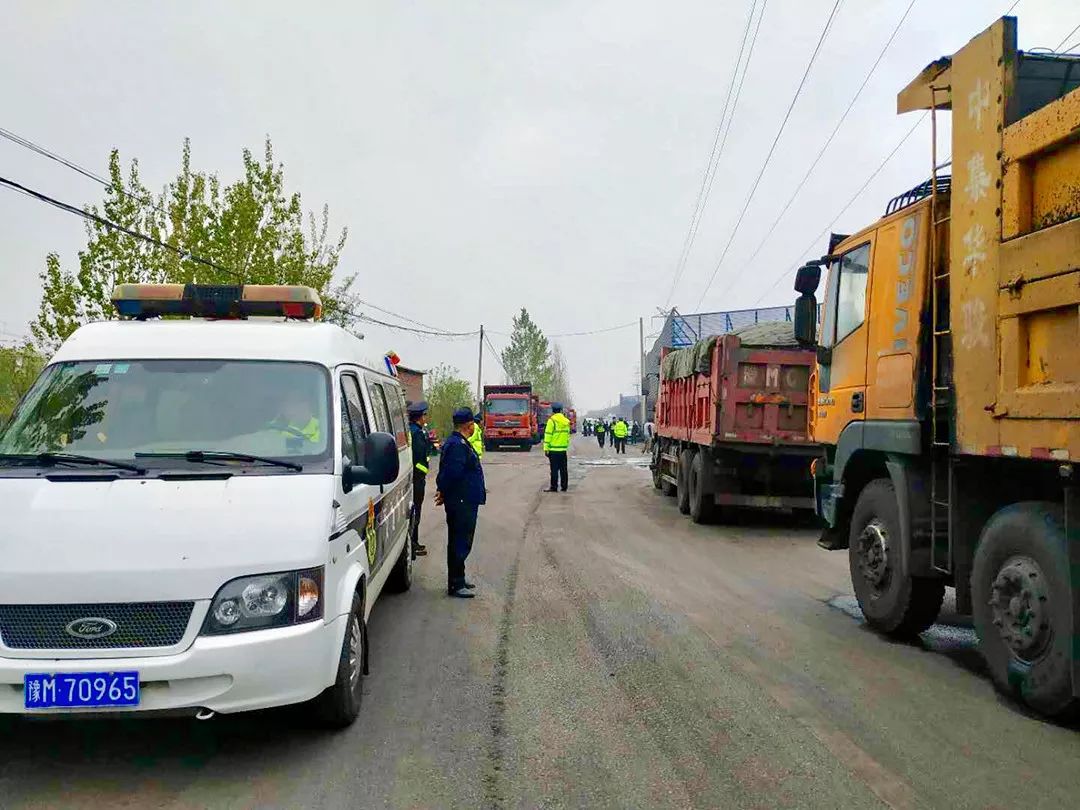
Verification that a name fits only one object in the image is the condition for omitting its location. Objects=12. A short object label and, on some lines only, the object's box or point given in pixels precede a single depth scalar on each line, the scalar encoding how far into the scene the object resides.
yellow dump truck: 4.20
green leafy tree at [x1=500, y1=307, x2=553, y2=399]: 97.12
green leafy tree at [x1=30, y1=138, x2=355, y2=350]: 16.48
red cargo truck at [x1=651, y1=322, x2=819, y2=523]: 11.51
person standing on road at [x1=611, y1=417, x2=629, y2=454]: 36.59
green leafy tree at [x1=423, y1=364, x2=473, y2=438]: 45.16
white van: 3.55
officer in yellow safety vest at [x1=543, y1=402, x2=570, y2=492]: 17.69
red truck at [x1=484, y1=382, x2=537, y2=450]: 41.72
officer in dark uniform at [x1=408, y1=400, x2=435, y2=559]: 9.45
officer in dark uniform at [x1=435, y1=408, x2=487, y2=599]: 7.44
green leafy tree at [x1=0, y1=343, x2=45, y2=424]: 16.97
